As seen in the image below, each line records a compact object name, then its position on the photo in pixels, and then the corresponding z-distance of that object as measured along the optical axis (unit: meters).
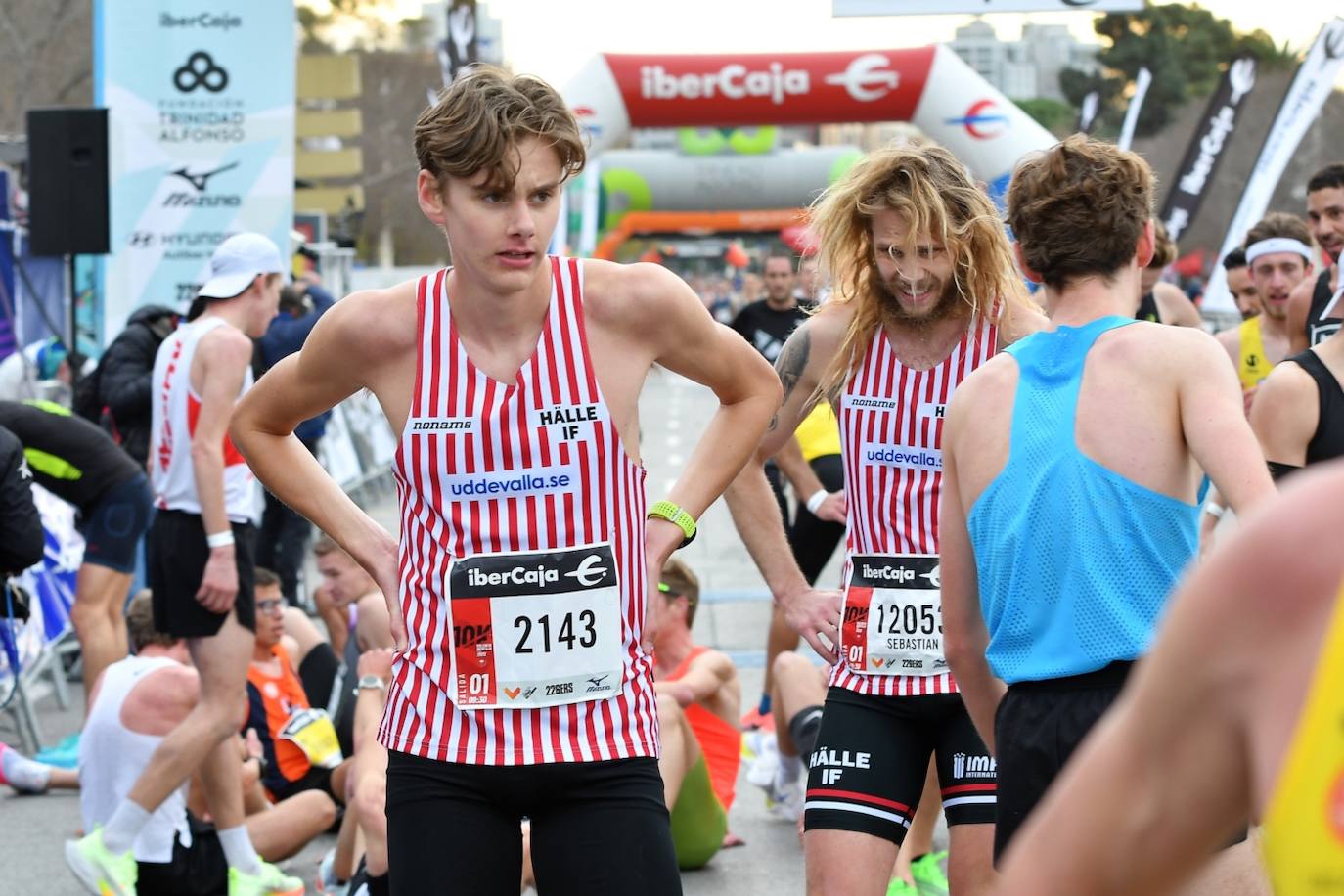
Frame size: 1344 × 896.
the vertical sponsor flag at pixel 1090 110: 28.45
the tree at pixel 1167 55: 54.12
